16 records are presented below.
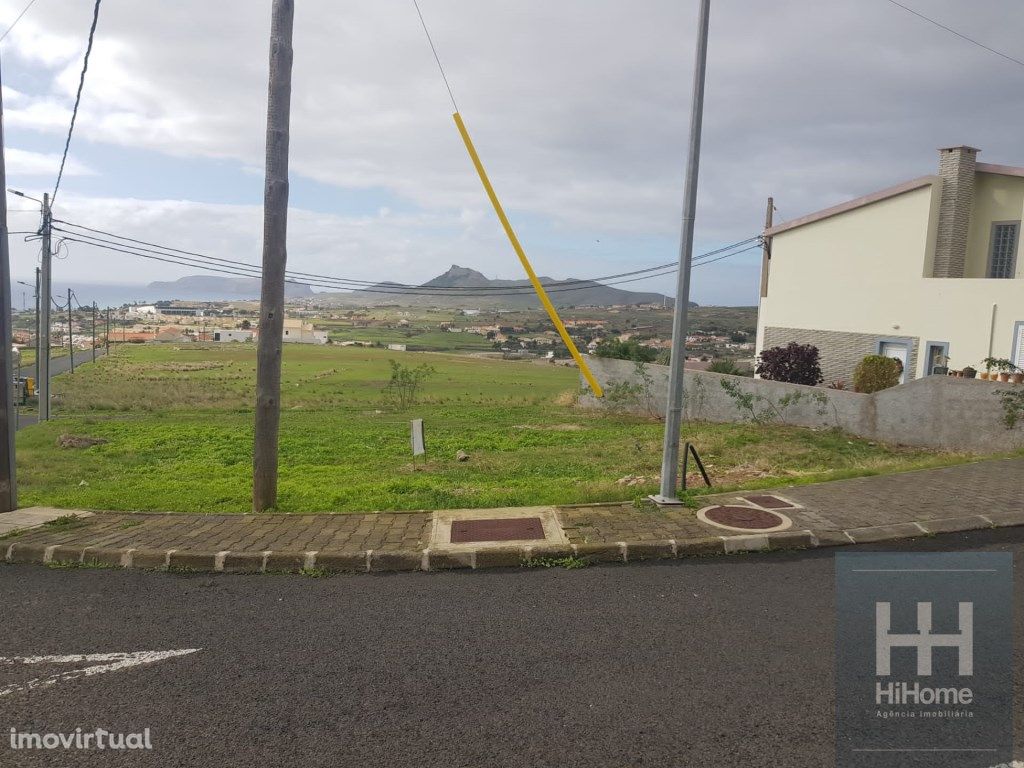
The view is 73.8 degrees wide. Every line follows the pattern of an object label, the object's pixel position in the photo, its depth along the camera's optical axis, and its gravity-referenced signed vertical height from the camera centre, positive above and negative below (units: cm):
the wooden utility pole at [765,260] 2656 +338
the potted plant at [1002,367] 1406 -18
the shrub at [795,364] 2183 -53
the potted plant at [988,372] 1463 -31
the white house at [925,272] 1820 +250
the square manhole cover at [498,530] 653 -196
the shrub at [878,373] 1947 -60
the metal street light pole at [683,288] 761 +60
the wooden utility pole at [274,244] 771 +86
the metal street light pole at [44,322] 2152 -46
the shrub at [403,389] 2975 -300
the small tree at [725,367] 3016 -107
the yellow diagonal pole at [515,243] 1151 +165
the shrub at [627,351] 2936 -54
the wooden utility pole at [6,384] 775 -90
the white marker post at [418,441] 1332 -223
